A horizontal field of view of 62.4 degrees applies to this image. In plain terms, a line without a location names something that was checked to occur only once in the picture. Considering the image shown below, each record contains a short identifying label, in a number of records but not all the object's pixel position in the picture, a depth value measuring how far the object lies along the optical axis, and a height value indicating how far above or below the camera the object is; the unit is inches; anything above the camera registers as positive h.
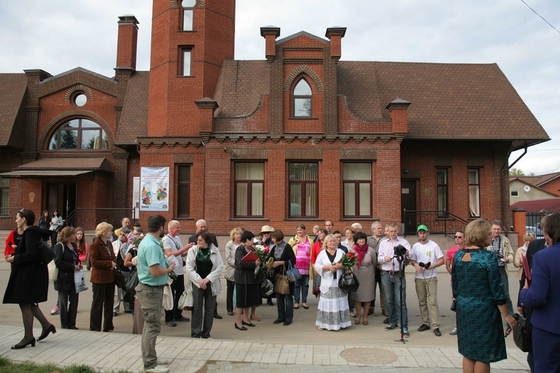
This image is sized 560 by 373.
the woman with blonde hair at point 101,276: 304.2 -42.3
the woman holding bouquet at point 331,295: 329.1 -58.1
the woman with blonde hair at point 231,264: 362.0 -40.7
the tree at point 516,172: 3794.3 +358.8
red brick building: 741.3 +141.2
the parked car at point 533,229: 984.3 -31.4
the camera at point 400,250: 316.8 -24.8
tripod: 304.6 -44.1
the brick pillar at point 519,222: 823.7 -13.3
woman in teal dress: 183.0 -35.8
